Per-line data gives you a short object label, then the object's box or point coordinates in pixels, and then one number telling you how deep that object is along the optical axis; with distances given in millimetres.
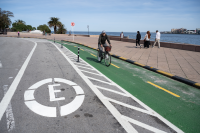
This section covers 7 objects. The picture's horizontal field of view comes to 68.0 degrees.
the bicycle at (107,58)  9430
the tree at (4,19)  59675
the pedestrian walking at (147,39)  17559
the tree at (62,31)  79750
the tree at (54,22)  67562
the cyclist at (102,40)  9378
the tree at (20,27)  105656
